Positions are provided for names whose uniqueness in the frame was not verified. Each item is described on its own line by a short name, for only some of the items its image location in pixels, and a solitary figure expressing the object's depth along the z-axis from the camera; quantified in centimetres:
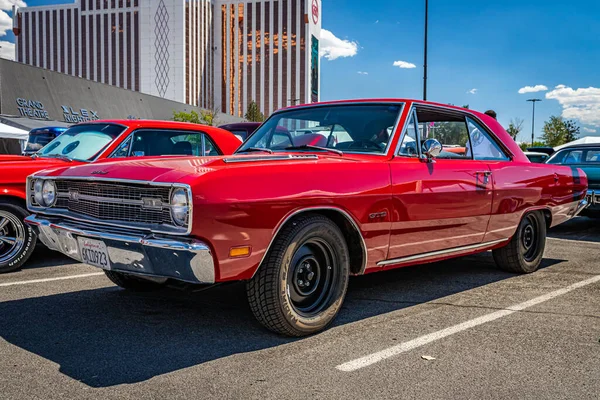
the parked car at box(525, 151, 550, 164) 1463
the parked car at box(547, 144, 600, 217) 936
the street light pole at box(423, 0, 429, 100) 2100
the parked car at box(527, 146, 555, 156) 1549
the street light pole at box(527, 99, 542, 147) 7129
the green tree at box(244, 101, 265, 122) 8425
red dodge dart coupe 328
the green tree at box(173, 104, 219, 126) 4144
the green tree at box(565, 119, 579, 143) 6572
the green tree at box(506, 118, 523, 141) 5498
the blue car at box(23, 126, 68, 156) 1522
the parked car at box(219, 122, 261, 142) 1622
